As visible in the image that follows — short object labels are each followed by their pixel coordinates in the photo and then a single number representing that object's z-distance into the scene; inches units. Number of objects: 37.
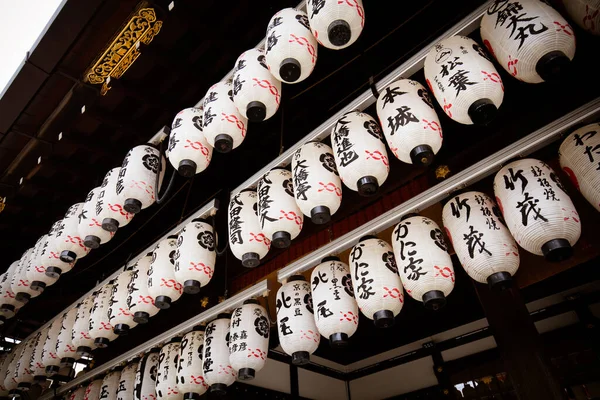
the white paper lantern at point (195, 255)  161.3
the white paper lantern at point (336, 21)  114.0
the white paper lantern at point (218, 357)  155.5
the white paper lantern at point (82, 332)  221.6
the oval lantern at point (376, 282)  117.3
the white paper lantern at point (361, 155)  118.2
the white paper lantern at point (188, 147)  156.9
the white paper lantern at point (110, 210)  181.5
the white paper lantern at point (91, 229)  194.2
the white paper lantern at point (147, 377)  195.2
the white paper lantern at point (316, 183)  127.7
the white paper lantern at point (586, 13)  99.0
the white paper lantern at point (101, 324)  211.2
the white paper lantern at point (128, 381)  210.1
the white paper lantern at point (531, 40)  94.0
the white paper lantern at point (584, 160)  95.0
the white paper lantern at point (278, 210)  137.3
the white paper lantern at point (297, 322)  137.3
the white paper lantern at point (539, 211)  92.5
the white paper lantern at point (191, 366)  168.1
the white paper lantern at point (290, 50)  124.9
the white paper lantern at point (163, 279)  171.8
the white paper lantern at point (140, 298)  181.5
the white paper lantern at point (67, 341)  234.8
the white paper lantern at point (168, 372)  178.1
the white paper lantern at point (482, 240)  102.0
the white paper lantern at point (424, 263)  108.7
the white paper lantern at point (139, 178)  175.0
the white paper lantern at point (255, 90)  135.1
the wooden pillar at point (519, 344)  107.3
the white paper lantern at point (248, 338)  147.3
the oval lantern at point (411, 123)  111.0
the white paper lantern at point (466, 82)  103.0
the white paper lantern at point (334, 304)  126.3
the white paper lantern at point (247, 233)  147.7
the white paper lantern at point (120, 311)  196.7
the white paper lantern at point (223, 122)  147.4
